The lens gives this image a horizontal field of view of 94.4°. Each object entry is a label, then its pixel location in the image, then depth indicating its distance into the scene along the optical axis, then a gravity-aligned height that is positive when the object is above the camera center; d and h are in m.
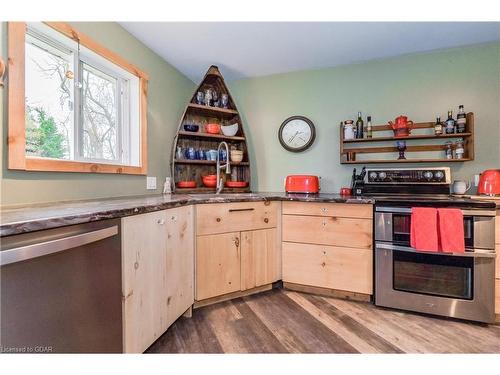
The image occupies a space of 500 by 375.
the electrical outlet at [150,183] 2.12 +0.04
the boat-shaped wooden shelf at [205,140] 2.43 +0.54
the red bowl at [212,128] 2.55 +0.65
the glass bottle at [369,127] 2.40 +0.61
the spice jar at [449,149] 2.18 +0.35
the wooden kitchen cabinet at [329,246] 1.91 -0.52
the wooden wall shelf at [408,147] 2.11 +0.40
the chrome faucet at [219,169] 2.43 +0.18
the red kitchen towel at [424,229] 1.67 -0.31
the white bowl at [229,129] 2.65 +0.66
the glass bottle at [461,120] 2.10 +0.60
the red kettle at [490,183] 1.92 +0.02
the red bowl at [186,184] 2.42 +0.03
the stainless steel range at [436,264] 1.63 -0.59
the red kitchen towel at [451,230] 1.63 -0.31
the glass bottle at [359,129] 2.42 +0.60
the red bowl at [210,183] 2.57 +0.04
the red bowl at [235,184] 2.62 +0.03
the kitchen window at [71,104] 1.17 +0.56
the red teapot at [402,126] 2.24 +0.59
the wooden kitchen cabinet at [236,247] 1.82 -0.51
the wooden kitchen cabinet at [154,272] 1.14 -0.50
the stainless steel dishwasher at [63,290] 0.69 -0.36
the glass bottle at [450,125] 2.15 +0.57
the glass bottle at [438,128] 2.17 +0.55
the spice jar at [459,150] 2.12 +0.33
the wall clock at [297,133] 2.67 +0.62
